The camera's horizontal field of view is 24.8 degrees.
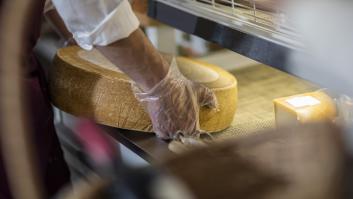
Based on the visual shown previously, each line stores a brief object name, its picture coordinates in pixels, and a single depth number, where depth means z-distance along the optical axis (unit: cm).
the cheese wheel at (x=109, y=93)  170
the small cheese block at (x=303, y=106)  146
